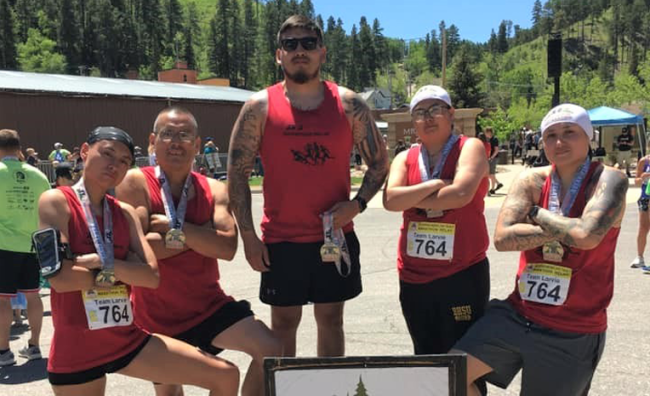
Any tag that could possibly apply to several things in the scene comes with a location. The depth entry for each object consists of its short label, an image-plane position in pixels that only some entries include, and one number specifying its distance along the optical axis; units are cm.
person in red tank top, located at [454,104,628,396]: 267
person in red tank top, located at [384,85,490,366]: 308
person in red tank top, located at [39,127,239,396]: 258
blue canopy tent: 2086
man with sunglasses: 321
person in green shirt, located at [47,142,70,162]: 1995
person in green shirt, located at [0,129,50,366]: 504
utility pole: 3236
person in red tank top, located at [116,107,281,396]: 300
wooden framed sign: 221
